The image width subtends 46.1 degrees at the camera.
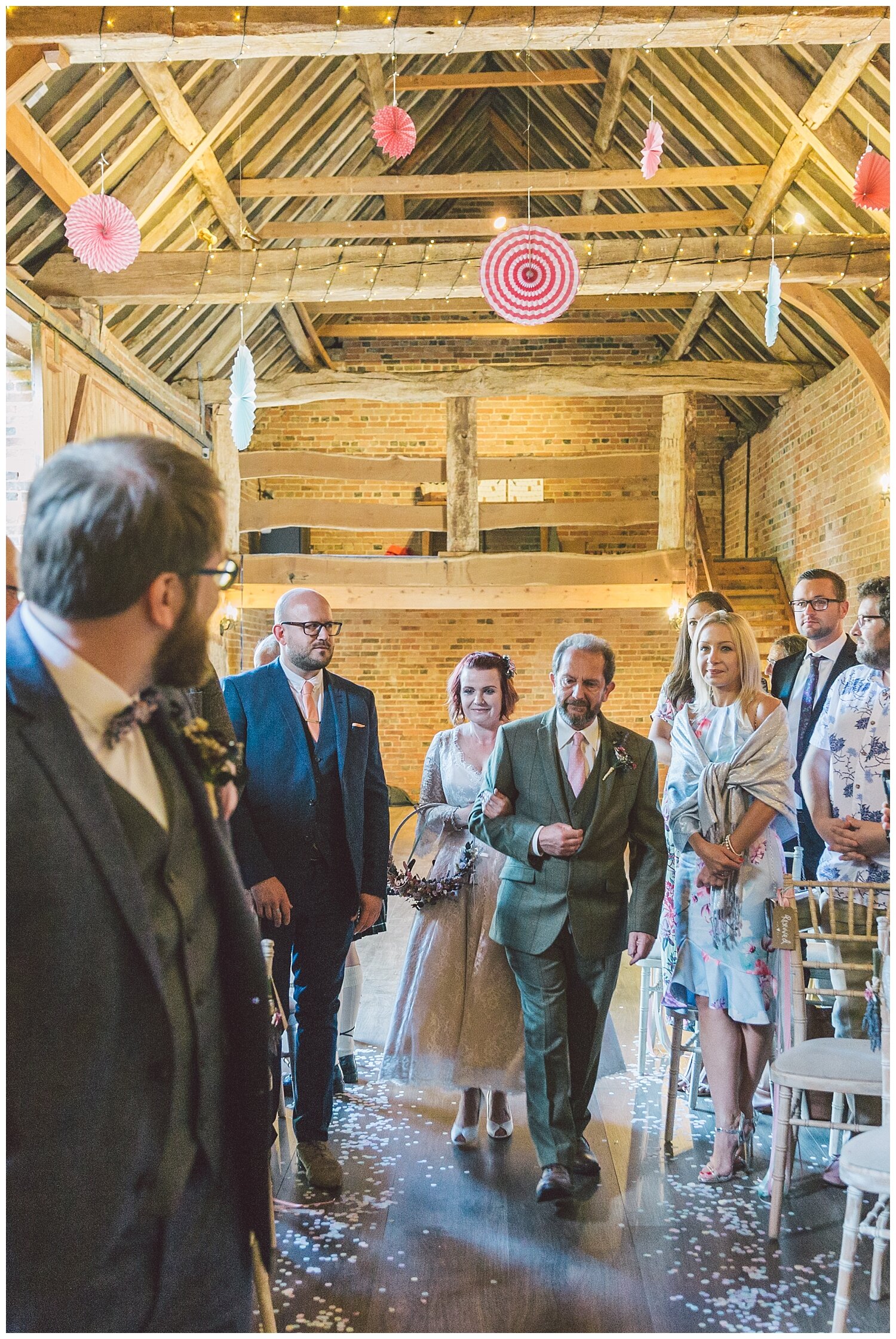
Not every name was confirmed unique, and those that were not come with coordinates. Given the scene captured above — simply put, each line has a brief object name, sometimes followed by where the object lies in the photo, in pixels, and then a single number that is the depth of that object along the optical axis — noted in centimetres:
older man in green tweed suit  298
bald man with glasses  307
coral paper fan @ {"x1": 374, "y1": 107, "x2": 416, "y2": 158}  455
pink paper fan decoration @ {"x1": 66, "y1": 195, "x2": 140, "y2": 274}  452
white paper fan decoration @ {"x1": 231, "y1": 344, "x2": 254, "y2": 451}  511
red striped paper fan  524
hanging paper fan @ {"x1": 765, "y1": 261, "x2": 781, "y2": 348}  486
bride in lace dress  322
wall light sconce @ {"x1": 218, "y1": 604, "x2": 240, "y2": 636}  896
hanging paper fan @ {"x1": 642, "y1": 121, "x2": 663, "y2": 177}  475
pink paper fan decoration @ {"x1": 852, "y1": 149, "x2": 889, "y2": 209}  409
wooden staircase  982
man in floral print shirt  321
